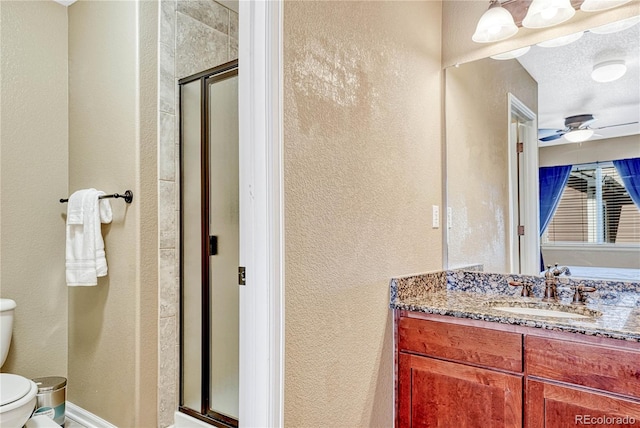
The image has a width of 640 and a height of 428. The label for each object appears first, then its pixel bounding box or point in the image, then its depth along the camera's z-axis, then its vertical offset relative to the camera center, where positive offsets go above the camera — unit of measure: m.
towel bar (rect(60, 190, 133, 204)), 2.02 +0.10
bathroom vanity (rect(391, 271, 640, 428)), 1.28 -0.52
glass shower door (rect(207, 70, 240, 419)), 2.06 -0.13
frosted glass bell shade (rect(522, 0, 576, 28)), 1.76 +0.89
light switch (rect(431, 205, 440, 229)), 2.04 -0.01
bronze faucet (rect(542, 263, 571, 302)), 1.79 -0.31
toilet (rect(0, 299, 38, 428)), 1.60 -0.74
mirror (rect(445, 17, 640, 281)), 1.71 +0.30
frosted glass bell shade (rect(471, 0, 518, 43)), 1.89 +0.89
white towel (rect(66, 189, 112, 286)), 2.05 -0.11
